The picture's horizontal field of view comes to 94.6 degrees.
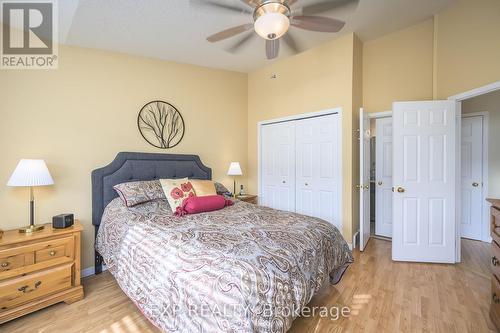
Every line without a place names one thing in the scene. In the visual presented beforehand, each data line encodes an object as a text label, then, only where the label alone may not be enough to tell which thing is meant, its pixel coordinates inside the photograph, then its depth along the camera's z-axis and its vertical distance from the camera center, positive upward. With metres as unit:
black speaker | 2.21 -0.55
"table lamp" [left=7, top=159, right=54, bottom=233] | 2.06 -0.11
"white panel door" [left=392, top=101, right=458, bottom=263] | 2.75 -0.20
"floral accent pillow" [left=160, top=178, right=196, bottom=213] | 2.50 -0.29
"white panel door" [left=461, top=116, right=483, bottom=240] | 3.63 -0.18
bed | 1.15 -0.61
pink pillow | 2.37 -0.42
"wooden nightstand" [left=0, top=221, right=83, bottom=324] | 1.84 -0.90
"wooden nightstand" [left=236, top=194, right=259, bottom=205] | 3.82 -0.55
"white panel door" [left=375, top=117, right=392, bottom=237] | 3.70 -0.21
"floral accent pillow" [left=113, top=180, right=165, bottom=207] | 2.48 -0.30
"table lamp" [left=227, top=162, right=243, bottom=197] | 3.76 -0.07
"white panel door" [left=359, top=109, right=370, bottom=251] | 3.09 -0.14
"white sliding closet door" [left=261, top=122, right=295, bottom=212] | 3.84 -0.02
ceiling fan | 1.66 +1.17
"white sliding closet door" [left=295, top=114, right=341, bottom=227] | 3.29 -0.04
